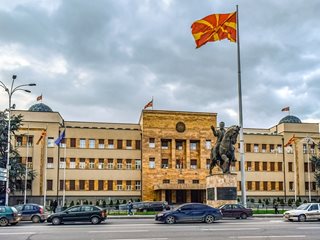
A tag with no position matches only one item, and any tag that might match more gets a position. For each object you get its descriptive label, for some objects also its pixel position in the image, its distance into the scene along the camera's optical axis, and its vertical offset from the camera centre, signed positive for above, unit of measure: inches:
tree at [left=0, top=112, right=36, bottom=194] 2203.5 +110.3
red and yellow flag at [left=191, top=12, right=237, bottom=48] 1210.6 +416.4
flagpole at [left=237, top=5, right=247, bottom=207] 1277.1 +102.1
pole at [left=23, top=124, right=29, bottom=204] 2257.9 -61.6
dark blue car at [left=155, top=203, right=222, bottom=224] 1037.8 -91.4
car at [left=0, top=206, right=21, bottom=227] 1052.5 -95.3
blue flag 2066.3 +179.9
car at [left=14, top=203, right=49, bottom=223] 1233.4 -103.0
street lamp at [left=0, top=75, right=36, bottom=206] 1450.5 +292.6
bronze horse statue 1365.7 +90.0
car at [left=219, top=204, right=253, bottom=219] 1302.8 -105.6
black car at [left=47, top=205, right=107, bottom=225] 1093.1 -97.7
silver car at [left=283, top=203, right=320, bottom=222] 1131.3 -97.3
